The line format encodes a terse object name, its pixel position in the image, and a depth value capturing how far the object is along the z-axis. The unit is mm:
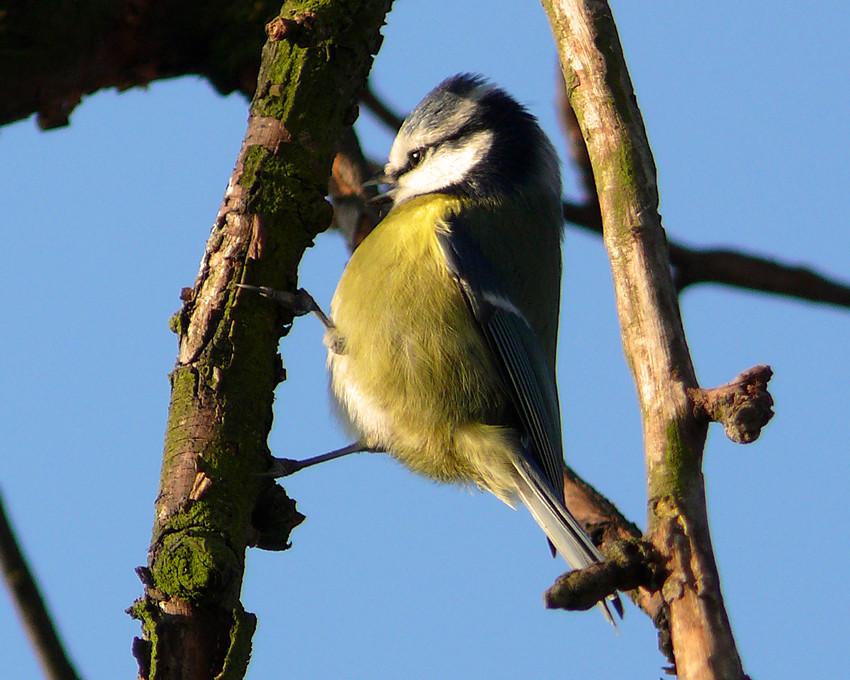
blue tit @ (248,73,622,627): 3161
